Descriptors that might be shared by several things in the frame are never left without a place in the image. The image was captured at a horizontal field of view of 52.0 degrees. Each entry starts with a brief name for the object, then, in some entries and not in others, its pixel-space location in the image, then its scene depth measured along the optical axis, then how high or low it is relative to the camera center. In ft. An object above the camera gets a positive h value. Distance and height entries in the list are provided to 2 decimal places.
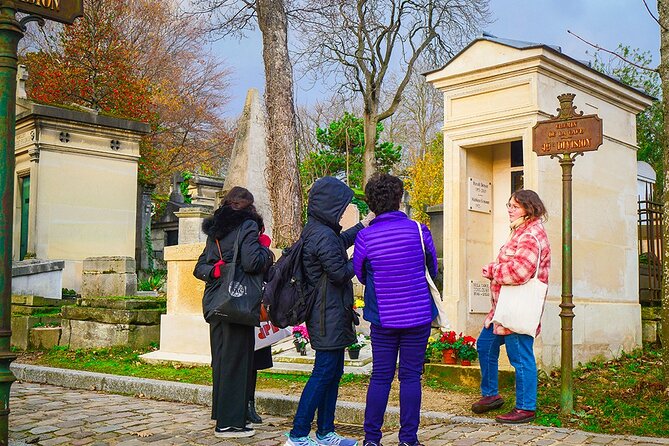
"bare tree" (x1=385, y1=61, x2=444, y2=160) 123.65 +27.23
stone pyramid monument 39.78 +6.21
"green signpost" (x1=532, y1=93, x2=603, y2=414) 18.98 +3.34
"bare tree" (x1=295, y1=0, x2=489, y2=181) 87.97 +29.25
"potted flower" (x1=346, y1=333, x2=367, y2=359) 27.12 -3.47
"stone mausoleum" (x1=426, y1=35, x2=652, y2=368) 25.22 +3.36
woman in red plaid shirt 18.35 -0.83
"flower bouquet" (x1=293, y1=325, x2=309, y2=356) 27.99 -3.11
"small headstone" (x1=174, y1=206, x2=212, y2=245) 52.24 +2.95
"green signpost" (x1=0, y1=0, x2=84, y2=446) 12.94 +1.96
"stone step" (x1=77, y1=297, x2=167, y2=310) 34.30 -2.11
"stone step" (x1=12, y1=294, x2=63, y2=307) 38.81 -2.26
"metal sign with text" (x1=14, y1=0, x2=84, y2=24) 13.56 +5.13
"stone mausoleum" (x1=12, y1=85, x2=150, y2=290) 52.75 +6.12
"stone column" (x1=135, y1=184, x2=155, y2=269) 67.97 +3.40
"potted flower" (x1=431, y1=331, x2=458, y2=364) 24.40 -2.94
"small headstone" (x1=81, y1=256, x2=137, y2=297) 37.99 -0.88
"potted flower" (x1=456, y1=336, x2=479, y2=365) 23.97 -3.08
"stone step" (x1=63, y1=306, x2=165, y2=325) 34.04 -2.71
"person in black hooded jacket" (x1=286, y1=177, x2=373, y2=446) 15.94 -0.97
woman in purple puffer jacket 15.52 -0.95
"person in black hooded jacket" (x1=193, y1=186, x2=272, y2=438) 18.21 -1.73
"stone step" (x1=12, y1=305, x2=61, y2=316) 38.51 -2.81
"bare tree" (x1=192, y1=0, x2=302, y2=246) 39.17 +7.92
